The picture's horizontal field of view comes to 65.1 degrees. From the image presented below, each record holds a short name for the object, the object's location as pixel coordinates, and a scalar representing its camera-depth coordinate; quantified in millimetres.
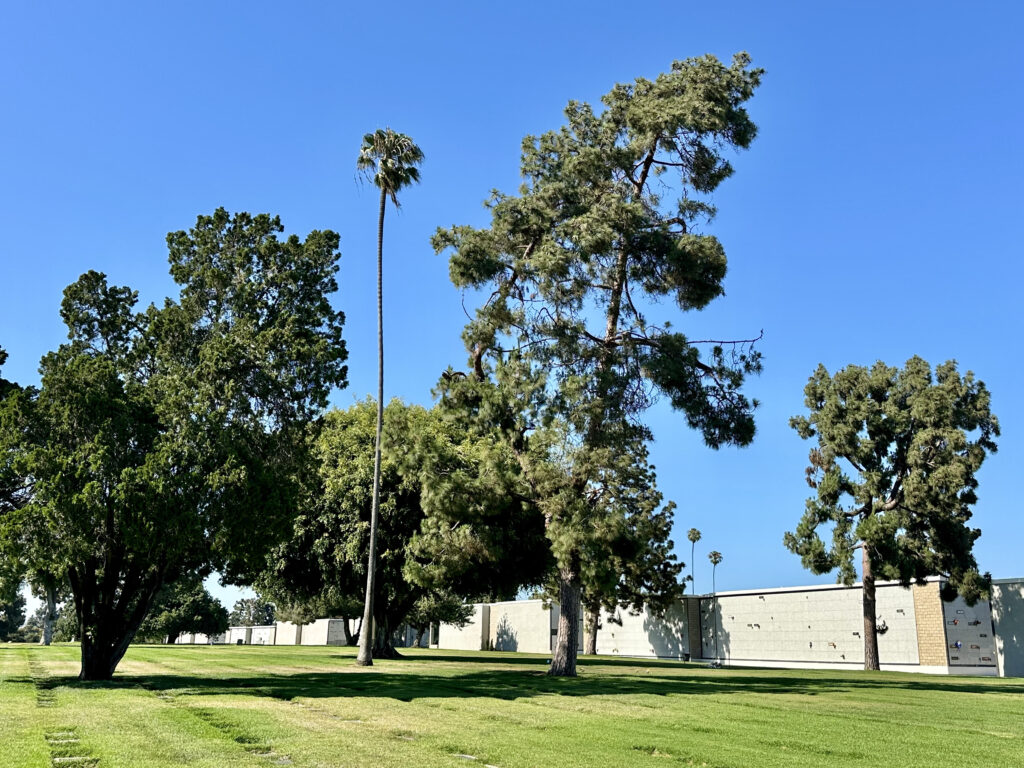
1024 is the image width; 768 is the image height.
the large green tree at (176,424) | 18016
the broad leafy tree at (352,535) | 34281
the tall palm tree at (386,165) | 32719
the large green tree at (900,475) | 35438
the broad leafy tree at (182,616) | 70750
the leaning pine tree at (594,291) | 23109
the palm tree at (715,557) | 96562
